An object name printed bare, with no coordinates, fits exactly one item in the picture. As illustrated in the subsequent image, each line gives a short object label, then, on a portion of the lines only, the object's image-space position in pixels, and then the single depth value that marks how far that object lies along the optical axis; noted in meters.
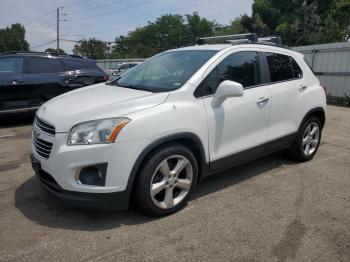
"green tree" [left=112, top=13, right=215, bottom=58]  80.31
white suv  3.05
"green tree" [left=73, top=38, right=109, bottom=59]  63.66
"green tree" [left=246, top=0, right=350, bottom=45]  29.02
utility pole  54.75
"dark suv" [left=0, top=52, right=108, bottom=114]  7.42
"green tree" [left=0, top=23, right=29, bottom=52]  86.50
